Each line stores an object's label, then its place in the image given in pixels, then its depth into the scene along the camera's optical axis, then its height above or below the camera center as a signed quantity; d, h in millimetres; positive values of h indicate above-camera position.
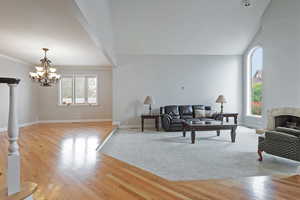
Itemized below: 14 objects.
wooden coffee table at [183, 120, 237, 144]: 3686 -713
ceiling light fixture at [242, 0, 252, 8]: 4062 +3055
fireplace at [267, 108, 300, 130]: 3514 -471
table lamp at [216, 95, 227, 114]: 5324 +61
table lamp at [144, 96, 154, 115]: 5123 -14
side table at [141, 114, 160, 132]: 5027 -604
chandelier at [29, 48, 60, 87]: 3958 +774
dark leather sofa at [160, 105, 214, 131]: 4784 -525
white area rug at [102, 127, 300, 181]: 2273 -1169
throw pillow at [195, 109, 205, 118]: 5123 -468
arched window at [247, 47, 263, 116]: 5316 +759
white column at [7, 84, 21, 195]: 1204 -436
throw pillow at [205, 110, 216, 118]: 5123 -469
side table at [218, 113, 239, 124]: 5149 -547
